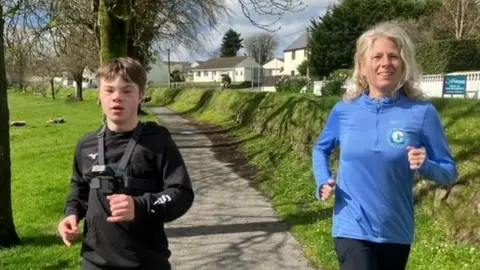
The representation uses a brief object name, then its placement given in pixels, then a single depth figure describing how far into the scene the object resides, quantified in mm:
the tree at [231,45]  117438
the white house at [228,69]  110556
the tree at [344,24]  52875
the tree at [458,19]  44219
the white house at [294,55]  98562
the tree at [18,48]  11625
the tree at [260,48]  114312
